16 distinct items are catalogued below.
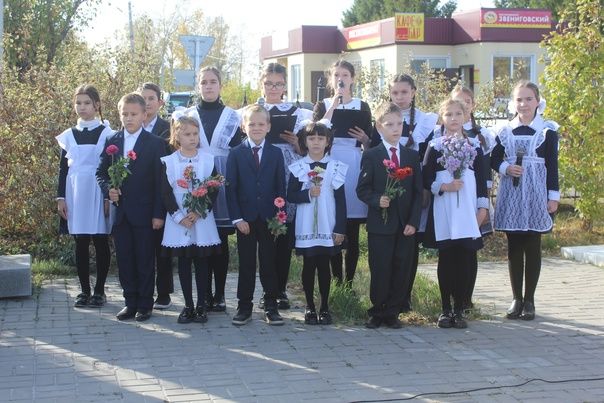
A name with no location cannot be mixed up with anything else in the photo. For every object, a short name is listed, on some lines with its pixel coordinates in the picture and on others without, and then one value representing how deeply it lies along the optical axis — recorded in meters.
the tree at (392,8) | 49.91
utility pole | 29.04
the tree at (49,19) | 15.22
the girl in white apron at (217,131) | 6.91
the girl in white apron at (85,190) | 7.11
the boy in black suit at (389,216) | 6.47
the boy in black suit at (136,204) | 6.70
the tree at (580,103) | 10.80
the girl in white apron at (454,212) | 6.51
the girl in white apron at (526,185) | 6.83
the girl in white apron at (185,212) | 6.59
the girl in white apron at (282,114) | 6.97
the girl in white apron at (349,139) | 6.95
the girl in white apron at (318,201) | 6.55
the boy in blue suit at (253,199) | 6.57
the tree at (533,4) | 40.06
